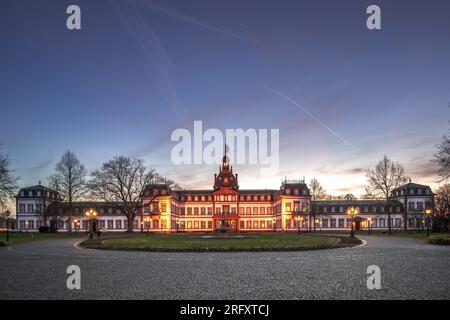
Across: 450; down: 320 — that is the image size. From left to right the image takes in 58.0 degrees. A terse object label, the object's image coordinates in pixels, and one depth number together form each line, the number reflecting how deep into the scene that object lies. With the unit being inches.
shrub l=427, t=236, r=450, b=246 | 1376.0
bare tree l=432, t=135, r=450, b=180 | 1571.1
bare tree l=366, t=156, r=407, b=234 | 2642.7
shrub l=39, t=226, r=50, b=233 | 3054.9
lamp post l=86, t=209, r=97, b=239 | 2263.4
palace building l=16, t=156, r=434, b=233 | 3786.9
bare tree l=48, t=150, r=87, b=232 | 2871.6
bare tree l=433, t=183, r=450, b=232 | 2532.0
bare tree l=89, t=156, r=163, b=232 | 2805.1
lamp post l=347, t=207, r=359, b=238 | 2166.6
